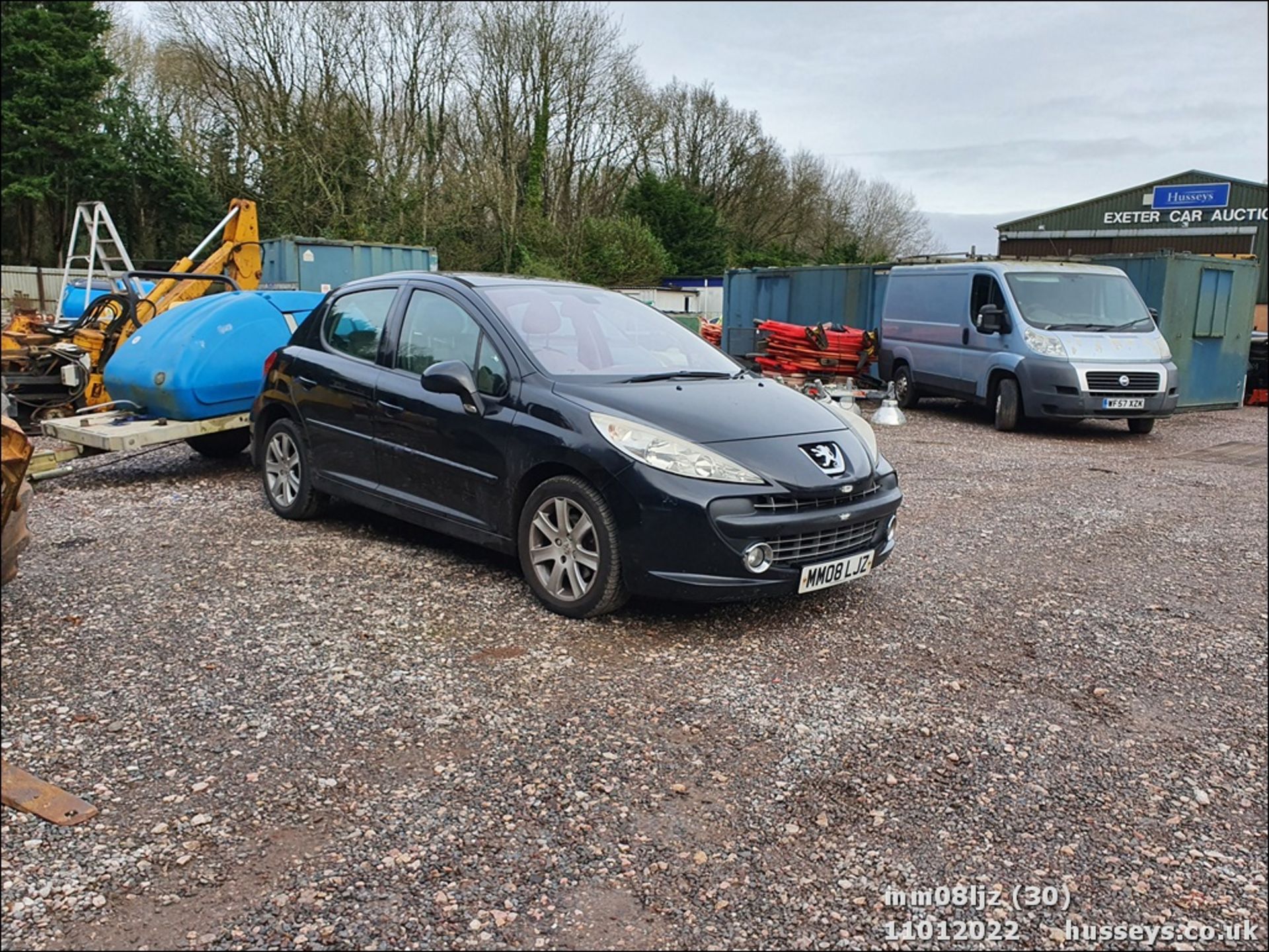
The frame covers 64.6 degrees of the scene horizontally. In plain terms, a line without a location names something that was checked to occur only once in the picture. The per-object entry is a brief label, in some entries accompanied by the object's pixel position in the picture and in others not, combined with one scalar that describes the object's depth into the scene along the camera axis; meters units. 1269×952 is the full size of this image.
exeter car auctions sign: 37.97
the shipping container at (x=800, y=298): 17.16
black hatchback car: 4.41
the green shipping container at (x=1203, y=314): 14.88
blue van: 11.77
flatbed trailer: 7.40
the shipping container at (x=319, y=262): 18.92
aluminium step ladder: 11.70
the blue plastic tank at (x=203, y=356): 7.70
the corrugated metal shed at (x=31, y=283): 27.50
